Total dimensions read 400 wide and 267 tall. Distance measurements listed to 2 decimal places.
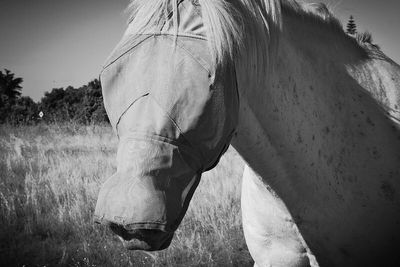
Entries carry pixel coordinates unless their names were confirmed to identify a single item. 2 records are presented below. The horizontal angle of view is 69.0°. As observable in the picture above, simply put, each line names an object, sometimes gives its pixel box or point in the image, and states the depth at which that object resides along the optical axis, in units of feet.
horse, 2.99
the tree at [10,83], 159.54
